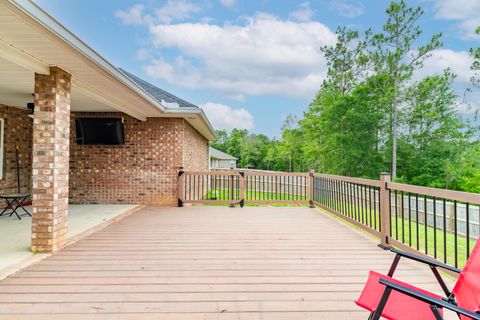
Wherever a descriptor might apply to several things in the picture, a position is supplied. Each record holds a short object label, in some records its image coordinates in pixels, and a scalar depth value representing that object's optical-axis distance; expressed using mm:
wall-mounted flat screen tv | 7133
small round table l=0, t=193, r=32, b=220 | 5195
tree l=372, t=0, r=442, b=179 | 17156
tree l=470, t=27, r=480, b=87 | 15984
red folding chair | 1565
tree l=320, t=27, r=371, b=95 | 20016
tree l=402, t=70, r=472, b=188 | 18219
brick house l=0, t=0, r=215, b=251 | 2941
